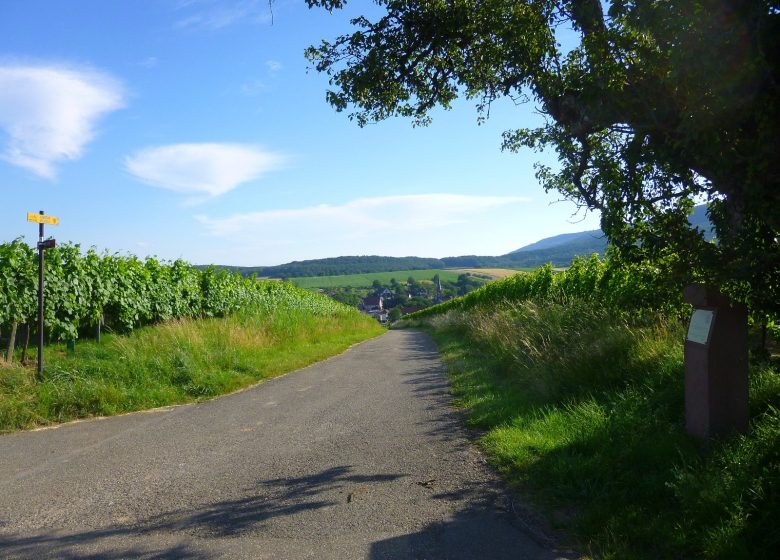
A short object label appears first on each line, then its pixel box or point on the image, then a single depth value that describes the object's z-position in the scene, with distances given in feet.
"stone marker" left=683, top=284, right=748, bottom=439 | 15.08
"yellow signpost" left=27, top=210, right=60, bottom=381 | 28.89
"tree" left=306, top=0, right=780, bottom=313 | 11.21
